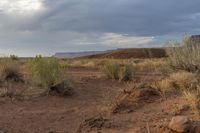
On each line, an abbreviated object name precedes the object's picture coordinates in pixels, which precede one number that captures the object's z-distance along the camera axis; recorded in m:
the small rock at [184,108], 5.05
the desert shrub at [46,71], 7.32
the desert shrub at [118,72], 9.33
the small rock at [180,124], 4.11
